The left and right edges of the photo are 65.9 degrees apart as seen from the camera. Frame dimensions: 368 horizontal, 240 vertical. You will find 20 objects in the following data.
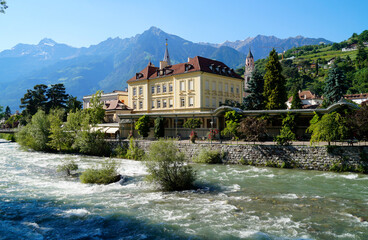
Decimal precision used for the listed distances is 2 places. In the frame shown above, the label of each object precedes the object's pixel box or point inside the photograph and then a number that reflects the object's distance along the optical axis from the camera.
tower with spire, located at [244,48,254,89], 134.79
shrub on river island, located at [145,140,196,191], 16.33
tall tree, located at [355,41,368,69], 130.23
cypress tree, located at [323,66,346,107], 45.56
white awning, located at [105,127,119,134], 42.01
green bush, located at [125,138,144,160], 31.32
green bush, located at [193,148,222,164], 26.64
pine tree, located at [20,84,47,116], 73.56
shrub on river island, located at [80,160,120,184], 18.73
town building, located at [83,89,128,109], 67.50
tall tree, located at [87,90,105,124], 39.53
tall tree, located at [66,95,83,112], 73.06
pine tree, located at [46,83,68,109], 74.81
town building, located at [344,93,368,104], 88.19
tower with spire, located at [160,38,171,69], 56.70
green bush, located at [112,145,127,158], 32.99
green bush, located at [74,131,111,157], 35.01
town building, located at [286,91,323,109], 90.06
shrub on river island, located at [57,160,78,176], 22.28
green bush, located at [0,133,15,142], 66.90
